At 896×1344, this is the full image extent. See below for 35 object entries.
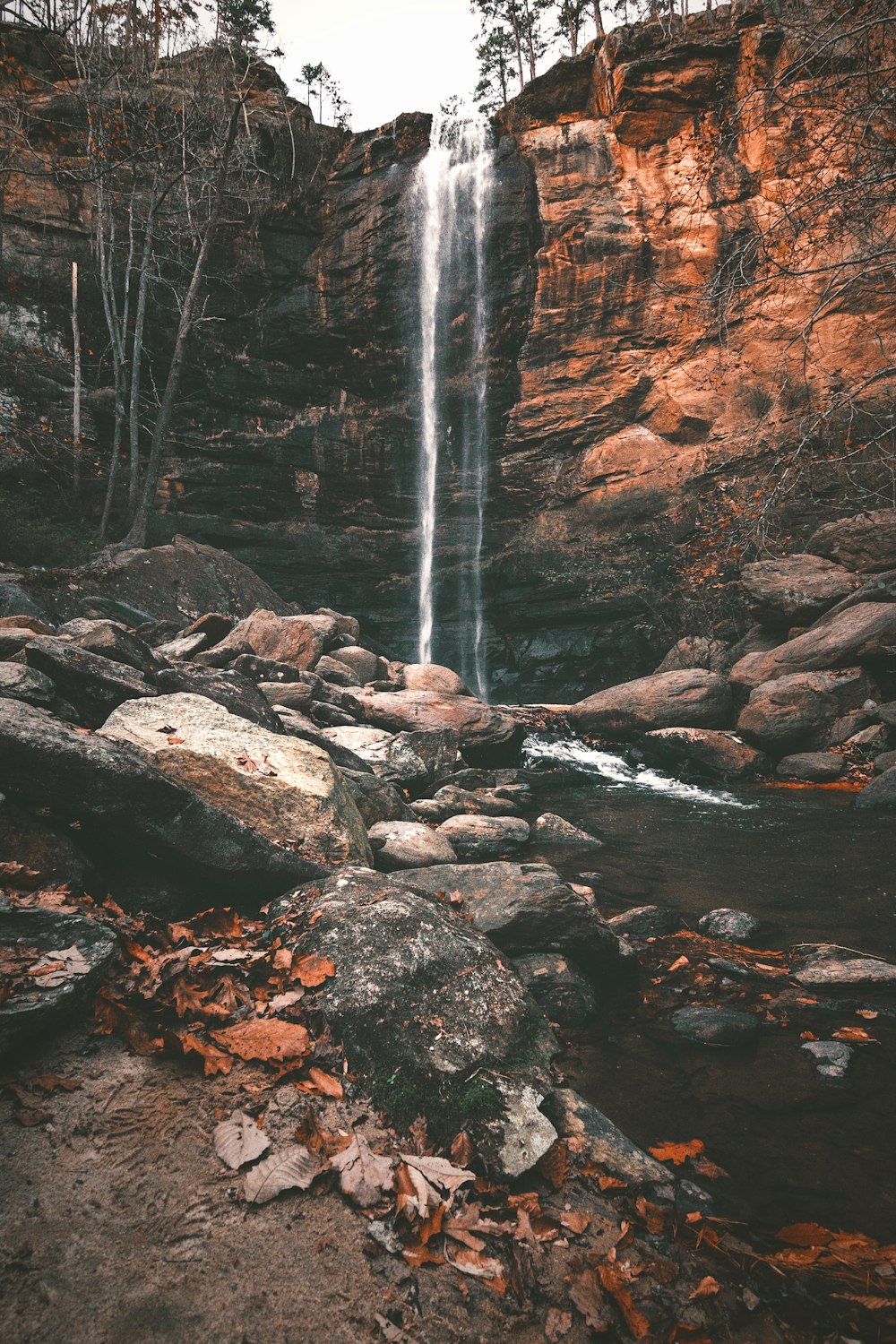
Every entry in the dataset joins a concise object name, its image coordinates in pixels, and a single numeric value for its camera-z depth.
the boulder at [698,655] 13.80
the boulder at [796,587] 11.88
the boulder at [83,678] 4.01
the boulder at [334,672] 10.47
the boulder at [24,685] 3.51
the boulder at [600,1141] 2.18
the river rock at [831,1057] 2.92
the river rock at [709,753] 9.90
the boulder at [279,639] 9.96
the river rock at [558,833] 6.90
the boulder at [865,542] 12.19
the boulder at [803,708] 9.73
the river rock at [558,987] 3.40
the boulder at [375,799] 5.47
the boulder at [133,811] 2.65
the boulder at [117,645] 5.26
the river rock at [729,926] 4.45
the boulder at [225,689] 5.06
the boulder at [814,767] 9.07
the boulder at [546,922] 3.82
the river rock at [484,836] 6.09
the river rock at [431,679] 11.57
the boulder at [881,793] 7.39
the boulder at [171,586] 10.30
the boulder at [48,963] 1.82
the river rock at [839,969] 3.68
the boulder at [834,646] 9.82
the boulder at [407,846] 4.83
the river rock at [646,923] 4.53
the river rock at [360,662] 11.13
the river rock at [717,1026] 3.23
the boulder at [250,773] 3.63
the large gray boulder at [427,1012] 2.15
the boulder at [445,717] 9.32
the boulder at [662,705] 11.30
